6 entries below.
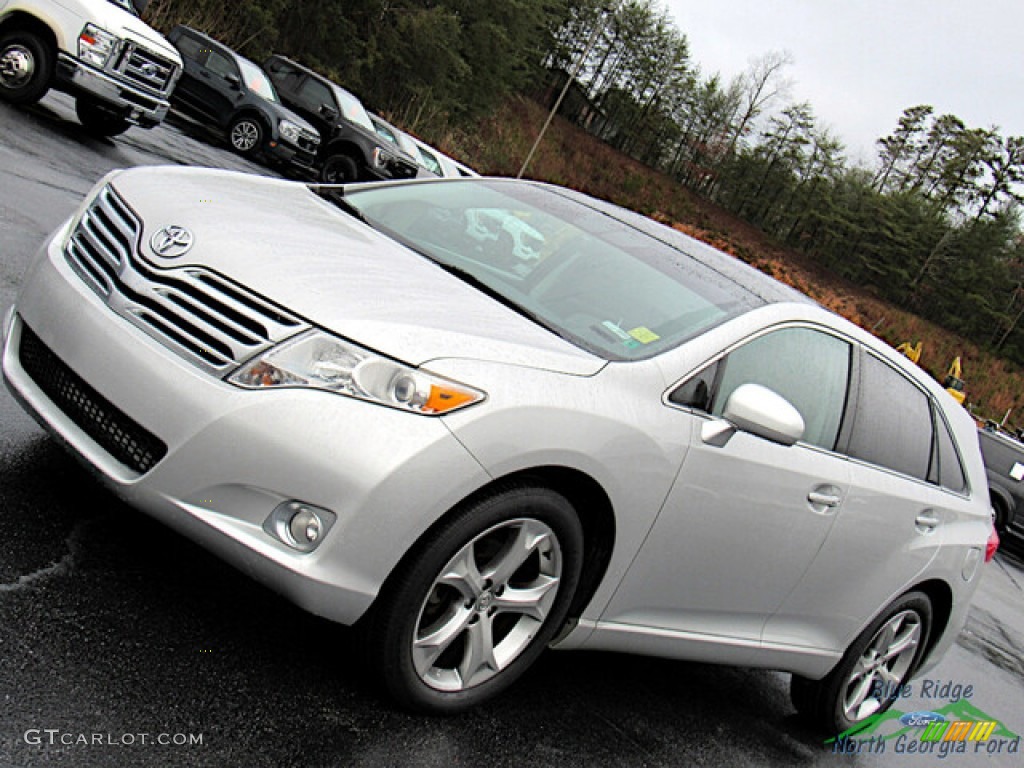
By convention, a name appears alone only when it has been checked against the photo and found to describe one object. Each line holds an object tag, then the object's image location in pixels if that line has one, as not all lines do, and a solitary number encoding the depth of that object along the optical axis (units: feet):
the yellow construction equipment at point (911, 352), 76.61
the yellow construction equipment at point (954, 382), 72.48
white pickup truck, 33.50
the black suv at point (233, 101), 58.75
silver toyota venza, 8.59
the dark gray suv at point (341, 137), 63.93
